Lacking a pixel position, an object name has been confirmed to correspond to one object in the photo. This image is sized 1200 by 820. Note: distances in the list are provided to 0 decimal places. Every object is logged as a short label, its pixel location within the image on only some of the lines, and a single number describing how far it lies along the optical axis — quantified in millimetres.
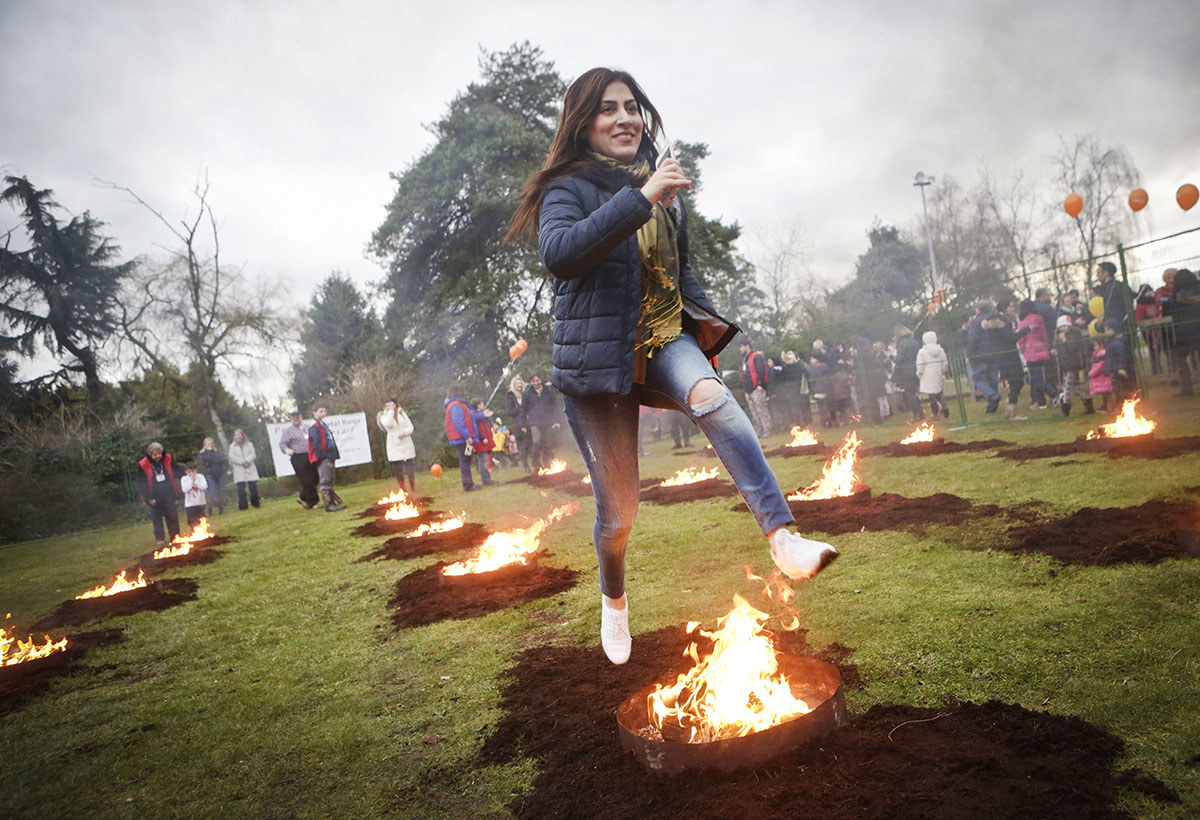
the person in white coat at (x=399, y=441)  13734
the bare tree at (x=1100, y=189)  27469
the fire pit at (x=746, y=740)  2182
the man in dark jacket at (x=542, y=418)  16062
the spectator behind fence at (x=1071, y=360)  12469
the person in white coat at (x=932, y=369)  15055
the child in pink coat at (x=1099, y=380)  11707
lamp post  34094
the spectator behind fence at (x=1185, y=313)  10938
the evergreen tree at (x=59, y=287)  18828
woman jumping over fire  2342
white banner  24062
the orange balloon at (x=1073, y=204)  16263
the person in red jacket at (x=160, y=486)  11984
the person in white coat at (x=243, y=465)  18125
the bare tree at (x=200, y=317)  26562
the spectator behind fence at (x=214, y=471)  18062
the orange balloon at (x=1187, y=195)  12461
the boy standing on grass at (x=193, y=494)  14305
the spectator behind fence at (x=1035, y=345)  12711
